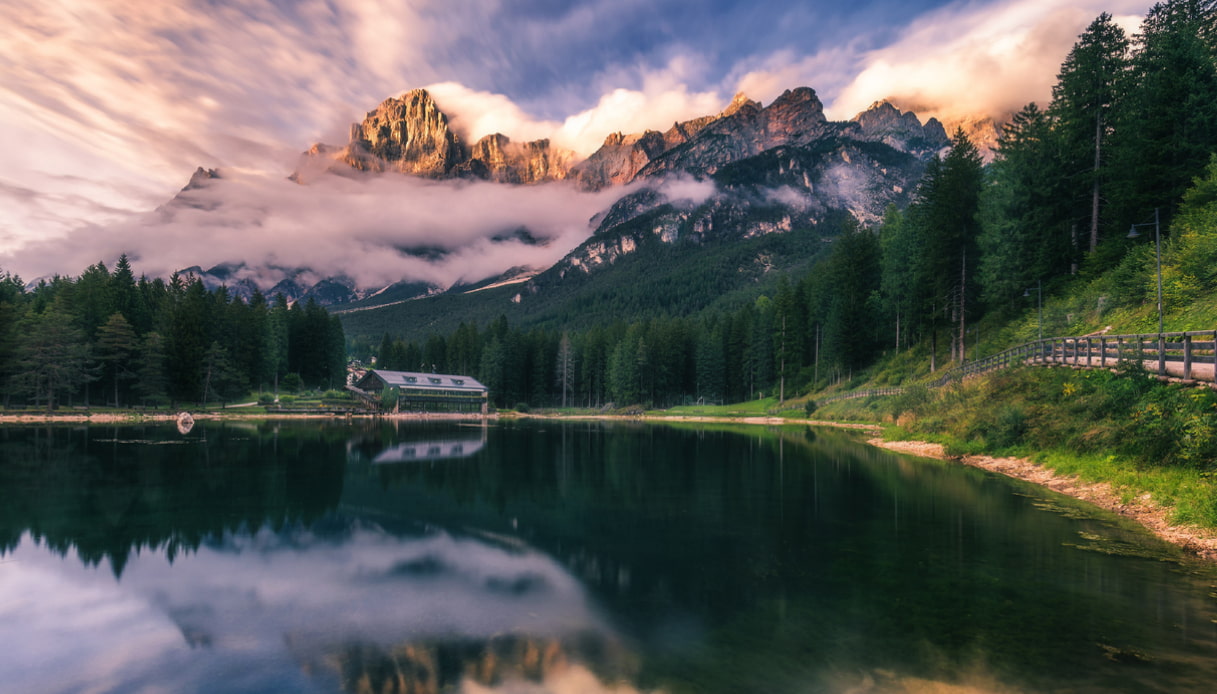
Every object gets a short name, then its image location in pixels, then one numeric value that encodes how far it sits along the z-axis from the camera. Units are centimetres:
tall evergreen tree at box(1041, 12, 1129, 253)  4609
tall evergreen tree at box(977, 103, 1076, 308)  4825
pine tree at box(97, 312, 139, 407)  7806
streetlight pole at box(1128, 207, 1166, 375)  2162
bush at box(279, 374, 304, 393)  11194
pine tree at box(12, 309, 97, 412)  6994
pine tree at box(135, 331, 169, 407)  7969
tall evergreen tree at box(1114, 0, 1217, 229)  3931
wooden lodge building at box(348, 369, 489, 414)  10481
